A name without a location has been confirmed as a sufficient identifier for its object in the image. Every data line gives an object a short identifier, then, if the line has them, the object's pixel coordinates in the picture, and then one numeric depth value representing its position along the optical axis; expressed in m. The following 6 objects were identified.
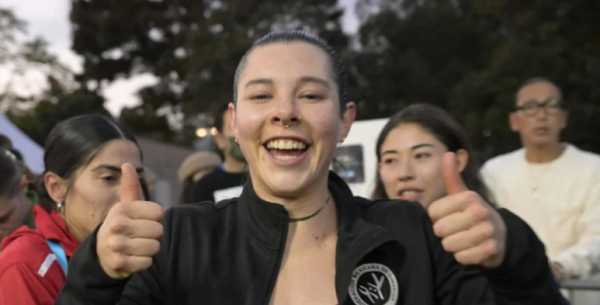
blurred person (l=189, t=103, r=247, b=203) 5.22
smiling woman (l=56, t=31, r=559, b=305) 1.80
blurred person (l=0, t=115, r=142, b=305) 2.92
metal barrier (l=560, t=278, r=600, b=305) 3.55
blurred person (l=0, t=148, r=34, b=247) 3.31
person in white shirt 4.43
